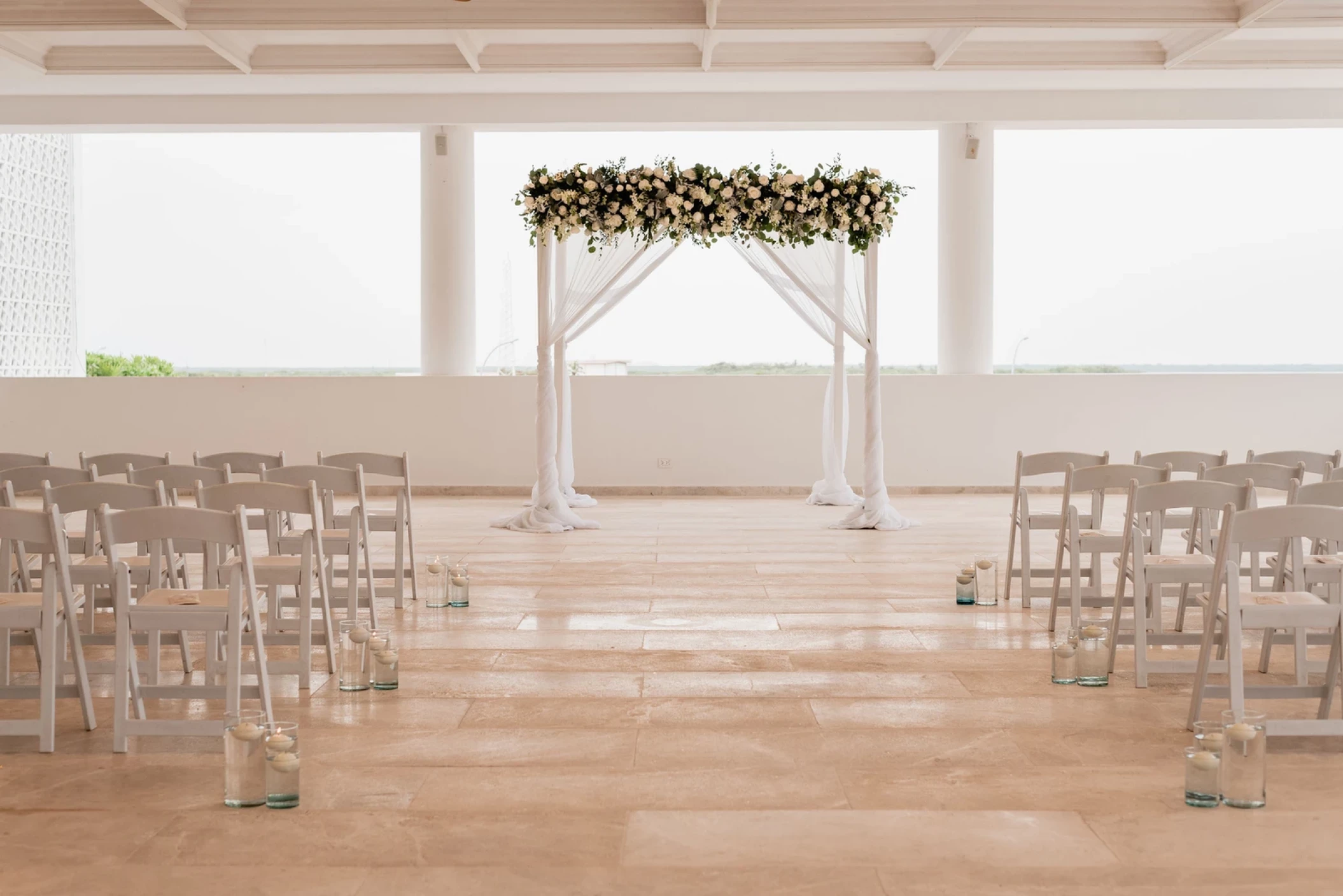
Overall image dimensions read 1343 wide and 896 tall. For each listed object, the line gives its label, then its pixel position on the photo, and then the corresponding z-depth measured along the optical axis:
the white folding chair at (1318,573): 4.28
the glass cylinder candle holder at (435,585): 5.77
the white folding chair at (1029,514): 5.81
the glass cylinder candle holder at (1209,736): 3.10
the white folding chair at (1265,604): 3.44
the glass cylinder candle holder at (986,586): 5.89
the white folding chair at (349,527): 5.20
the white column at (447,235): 10.95
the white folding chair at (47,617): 3.51
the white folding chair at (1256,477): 4.98
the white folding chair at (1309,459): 5.83
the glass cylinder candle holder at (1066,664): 4.38
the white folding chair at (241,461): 5.85
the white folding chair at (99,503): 4.09
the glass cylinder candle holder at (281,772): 3.06
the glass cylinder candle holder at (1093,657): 4.34
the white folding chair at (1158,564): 4.21
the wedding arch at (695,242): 8.51
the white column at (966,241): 10.94
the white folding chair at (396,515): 5.84
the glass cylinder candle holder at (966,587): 5.88
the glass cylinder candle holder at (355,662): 4.30
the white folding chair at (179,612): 3.50
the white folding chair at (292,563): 4.20
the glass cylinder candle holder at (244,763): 3.08
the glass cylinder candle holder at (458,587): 5.77
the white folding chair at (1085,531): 5.03
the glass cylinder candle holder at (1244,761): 3.05
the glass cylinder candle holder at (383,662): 4.28
